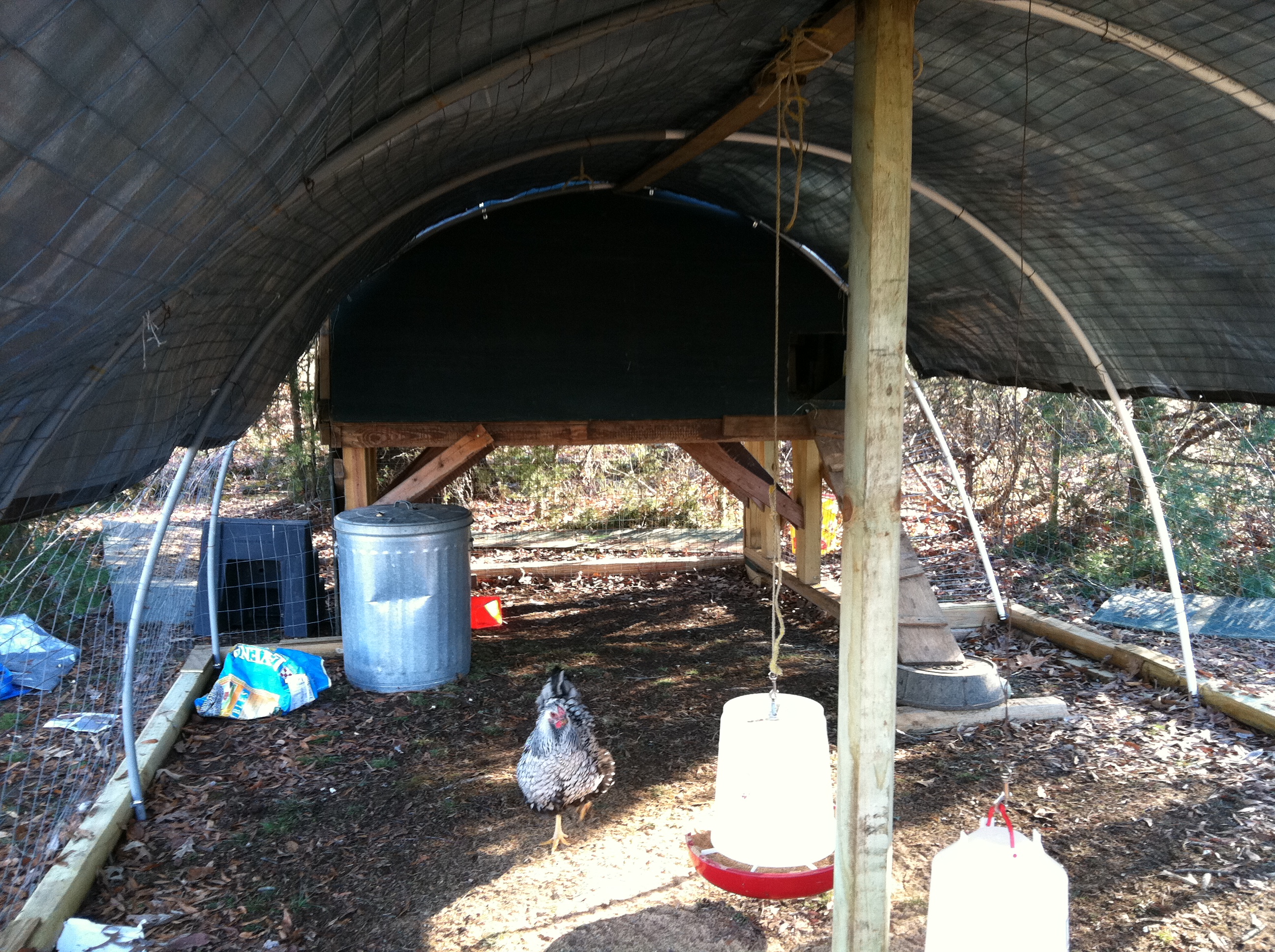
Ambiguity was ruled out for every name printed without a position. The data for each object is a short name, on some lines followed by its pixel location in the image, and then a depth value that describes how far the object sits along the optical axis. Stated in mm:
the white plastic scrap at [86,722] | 4098
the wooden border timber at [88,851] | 2463
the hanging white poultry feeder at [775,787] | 1916
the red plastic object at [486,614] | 6051
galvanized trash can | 4648
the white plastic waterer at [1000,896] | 1491
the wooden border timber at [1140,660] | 4016
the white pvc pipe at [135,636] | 3287
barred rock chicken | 3164
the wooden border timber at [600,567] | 7332
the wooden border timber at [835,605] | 5664
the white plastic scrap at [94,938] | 2482
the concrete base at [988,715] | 4094
